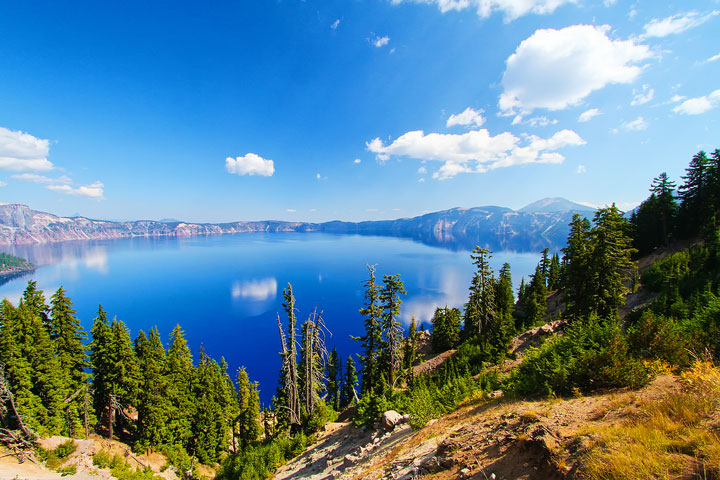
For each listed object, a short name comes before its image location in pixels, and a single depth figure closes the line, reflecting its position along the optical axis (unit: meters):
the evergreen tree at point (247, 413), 34.22
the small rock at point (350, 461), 10.80
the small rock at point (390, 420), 12.41
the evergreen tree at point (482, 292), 31.02
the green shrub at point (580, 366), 7.59
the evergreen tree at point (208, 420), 28.84
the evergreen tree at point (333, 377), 44.31
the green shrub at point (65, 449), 20.12
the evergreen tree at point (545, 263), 53.81
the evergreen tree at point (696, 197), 37.75
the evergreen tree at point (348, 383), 47.22
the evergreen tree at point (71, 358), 23.55
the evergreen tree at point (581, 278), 21.92
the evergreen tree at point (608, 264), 20.77
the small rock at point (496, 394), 10.22
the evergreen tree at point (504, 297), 40.62
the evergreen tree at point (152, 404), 25.28
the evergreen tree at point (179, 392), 26.77
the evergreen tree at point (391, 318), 22.34
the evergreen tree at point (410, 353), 27.72
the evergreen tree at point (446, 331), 41.56
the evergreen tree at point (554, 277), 53.53
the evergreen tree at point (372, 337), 22.19
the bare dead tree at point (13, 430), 18.77
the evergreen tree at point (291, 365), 18.81
